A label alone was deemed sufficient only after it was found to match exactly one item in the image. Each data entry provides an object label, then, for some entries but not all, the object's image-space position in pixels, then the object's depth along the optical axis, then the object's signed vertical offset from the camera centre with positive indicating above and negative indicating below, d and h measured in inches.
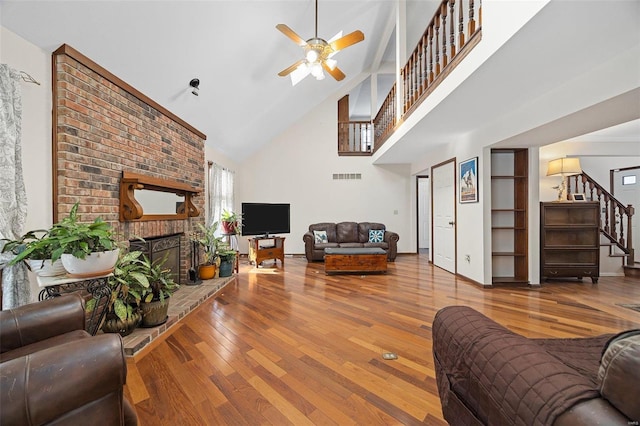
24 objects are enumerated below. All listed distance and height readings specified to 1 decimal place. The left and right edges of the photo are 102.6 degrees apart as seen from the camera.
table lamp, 155.6 +24.4
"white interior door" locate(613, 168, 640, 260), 204.5 +14.3
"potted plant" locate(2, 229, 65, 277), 60.2 -9.5
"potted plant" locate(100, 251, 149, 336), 81.0 -27.2
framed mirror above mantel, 101.4 +6.5
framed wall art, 152.6 +17.7
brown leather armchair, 28.3 -20.7
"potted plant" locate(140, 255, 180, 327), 90.1 -31.7
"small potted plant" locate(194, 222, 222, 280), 156.3 -24.3
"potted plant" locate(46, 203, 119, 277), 61.7 -8.4
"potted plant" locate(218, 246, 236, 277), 165.2 -32.6
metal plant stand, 62.5 -21.8
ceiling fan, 113.2 +73.9
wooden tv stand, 199.3 -30.9
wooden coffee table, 180.5 -36.0
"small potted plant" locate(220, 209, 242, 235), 187.8 -8.7
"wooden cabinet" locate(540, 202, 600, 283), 157.5 -20.0
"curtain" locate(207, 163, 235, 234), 189.6 +16.2
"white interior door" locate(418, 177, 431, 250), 297.6 -5.5
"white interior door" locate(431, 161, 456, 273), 182.4 -4.7
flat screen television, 200.4 -6.4
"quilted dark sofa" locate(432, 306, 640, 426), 23.9 -20.2
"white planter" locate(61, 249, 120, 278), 62.9 -13.0
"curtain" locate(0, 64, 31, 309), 64.0 +6.9
